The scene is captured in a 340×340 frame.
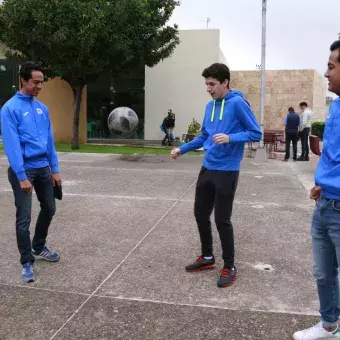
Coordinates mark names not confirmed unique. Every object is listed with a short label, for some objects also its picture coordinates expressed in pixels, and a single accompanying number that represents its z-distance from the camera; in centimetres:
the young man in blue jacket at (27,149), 376
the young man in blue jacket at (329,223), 258
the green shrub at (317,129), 2586
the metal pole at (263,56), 1434
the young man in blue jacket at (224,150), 380
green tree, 1494
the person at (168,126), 2047
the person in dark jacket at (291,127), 1366
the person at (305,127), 1400
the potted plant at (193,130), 1859
